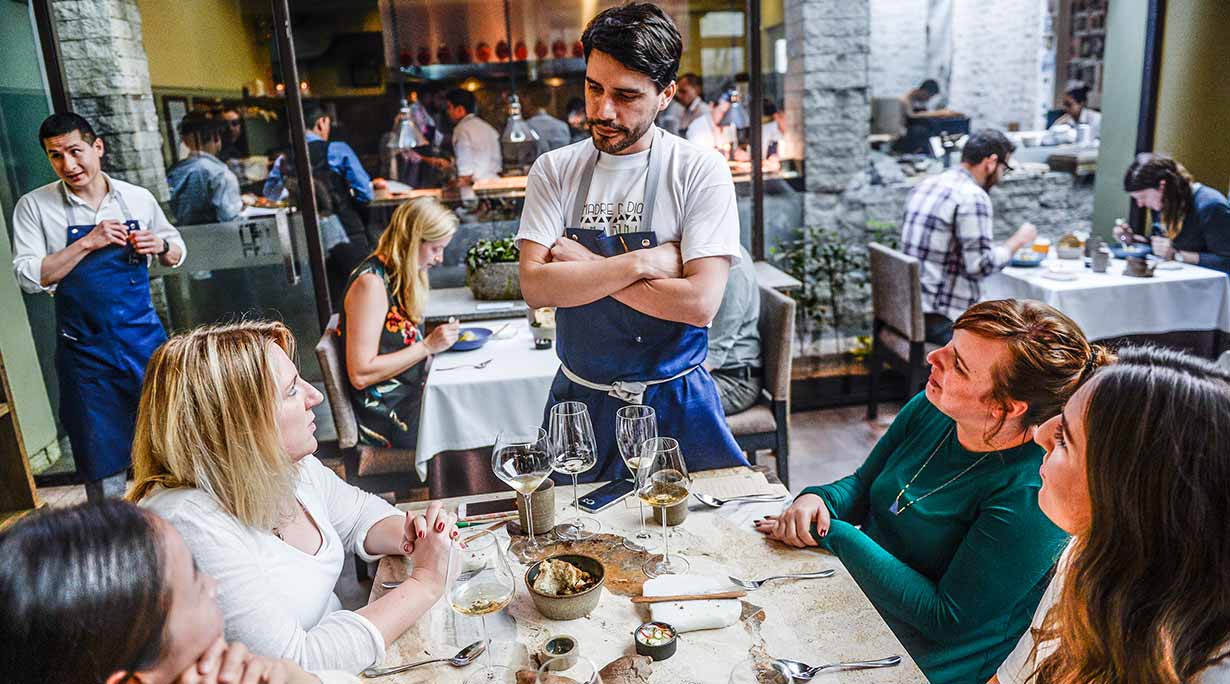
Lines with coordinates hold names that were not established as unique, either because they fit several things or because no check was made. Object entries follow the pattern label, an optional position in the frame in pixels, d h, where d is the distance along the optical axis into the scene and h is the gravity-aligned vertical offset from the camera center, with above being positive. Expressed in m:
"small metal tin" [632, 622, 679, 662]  1.30 -0.80
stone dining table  1.30 -0.82
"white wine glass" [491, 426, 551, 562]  1.59 -0.61
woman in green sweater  1.49 -0.75
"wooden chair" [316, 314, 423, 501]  3.09 -1.17
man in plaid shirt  4.25 -0.65
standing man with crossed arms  2.03 -0.31
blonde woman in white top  1.31 -0.56
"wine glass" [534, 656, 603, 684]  1.09 -0.70
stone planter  4.04 -0.71
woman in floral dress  3.04 -0.68
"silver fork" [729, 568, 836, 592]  1.46 -0.81
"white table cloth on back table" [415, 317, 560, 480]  3.05 -0.97
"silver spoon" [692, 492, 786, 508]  1.80 -0.81
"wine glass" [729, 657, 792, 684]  1.18 -0.79
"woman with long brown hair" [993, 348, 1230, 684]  0.95 -0.50
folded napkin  1.37 -0.79
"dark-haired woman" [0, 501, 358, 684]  0.82 -0.44
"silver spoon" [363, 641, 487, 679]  1.33 -0.81
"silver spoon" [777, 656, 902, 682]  1.24 -0.81
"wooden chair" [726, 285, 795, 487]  3.36 -1.15
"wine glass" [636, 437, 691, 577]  1.56 -0.65
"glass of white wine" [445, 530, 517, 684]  1.29 -0.69
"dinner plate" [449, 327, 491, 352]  3.41 -0.83
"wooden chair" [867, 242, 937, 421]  4.21 -1.08
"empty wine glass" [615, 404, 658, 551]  1.66 -0.60
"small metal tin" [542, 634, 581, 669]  1.22 -0.76
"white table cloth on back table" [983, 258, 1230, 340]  4.10 -1.00
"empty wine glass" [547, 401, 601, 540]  1.65 -0.60
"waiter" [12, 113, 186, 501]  3.45 -0.51
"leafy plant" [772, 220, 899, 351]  5.12 -0.97
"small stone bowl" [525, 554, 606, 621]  1.39 -0.78
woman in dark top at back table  4.32 -0.61
